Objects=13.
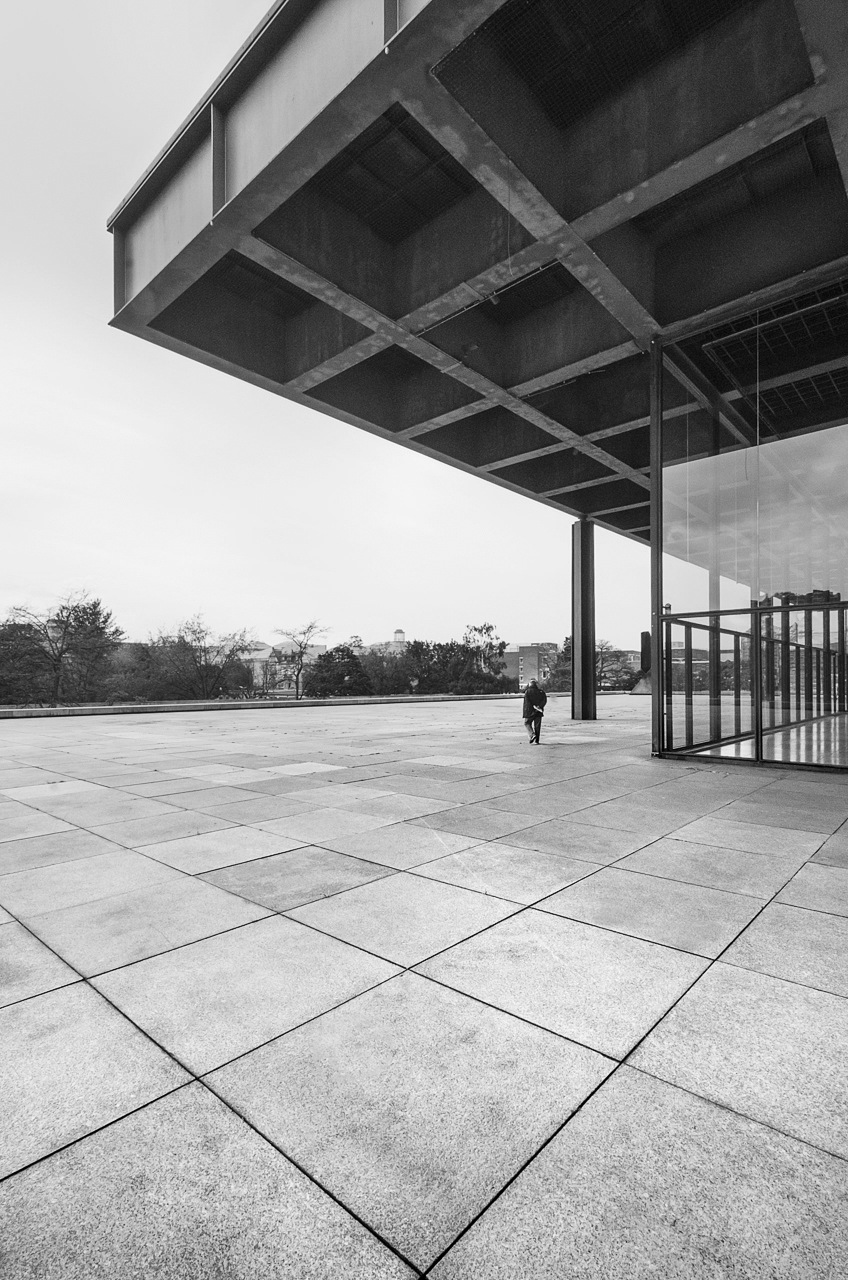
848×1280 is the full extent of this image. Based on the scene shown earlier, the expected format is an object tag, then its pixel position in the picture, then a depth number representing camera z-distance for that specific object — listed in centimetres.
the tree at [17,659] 3241
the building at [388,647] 6181
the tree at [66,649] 3262
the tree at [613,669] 5697
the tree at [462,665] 5978
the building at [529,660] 6812
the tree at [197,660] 4178
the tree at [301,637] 4644
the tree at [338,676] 5188
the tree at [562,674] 5960
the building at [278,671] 4853
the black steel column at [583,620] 2295
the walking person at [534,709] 1448
